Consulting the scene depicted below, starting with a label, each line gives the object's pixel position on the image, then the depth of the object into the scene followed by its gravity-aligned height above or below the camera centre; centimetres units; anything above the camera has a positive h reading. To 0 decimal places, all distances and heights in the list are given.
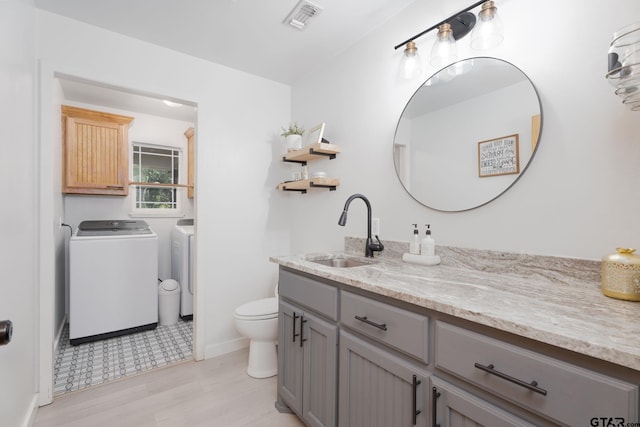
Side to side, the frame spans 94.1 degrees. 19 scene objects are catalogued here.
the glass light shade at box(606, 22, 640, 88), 92 +50
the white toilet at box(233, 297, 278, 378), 216 -91
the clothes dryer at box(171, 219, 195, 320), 325 -69
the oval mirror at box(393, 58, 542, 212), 137 +41
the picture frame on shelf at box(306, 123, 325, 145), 238 +63
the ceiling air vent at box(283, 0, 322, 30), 182 +126
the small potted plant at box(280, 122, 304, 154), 260 +63
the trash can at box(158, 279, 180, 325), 316 -100
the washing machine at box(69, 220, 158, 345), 265 -70
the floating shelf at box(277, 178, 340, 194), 232 +21
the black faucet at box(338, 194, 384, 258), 192 -22
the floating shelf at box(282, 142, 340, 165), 228 +46
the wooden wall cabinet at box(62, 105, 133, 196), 317 +63
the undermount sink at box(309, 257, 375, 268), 194 -34
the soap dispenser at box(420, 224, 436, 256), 162 -19
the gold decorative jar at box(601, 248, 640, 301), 95 -20
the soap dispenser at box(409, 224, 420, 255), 169 -19
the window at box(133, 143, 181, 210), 388 +45
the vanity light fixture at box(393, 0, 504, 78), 139 +89
